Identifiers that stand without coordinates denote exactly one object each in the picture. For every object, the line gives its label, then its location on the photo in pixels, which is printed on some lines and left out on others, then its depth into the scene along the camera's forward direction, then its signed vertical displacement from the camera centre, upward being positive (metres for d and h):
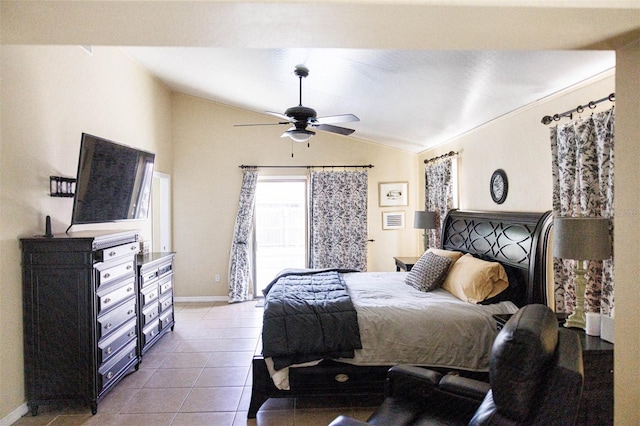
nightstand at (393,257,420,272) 5.11 -0.76
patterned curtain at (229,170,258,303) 5.98 -0.49
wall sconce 3.12 +0.23
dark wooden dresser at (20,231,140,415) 2.74 -0.79
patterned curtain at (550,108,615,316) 2.33 +0.16
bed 2.73 -1.01
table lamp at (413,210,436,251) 5.16 -0.15
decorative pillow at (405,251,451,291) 3.66 -0.65
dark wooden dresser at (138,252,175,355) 3.78 -0.94
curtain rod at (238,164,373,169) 6.13 +0.73
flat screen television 2.97 +0.29
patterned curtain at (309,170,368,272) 6.08 -0.18
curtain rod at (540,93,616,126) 2.30 +0.68
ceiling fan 3.47 +0.87
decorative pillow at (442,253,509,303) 3.17 -0.64
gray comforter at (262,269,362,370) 2.71 -0.89
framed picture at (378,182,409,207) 6.25 +0.28
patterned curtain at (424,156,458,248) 4.86 +0.28
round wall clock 3.64 +0.23
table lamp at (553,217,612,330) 2.14 -0.18
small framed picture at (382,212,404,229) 6.27 -0.18
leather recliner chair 1.33 -0.62
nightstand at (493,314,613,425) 2.04 -1.00
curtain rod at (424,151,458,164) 4.73 +0.72
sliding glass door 6.24 -0.27
